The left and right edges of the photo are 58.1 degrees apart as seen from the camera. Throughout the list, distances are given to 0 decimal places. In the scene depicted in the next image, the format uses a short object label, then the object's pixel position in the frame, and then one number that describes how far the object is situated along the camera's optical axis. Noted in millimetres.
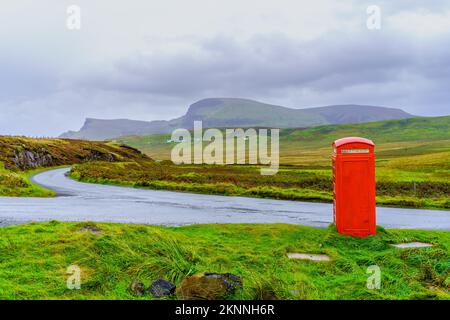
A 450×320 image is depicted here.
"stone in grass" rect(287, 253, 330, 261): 9141
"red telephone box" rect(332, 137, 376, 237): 11156
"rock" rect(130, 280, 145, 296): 6652
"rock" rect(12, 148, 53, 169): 55519
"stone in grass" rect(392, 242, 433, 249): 10508
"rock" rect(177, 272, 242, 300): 6391
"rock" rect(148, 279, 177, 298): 6566
